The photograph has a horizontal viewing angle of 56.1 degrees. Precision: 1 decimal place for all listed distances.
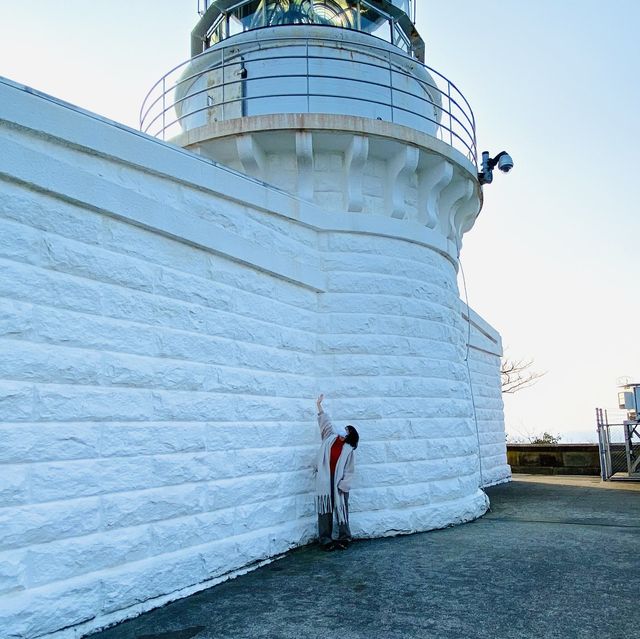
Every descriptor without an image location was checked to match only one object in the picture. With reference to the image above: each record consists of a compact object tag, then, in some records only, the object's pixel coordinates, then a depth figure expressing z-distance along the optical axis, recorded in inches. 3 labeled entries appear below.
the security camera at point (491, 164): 357.1
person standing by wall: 251.6
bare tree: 1238.3
